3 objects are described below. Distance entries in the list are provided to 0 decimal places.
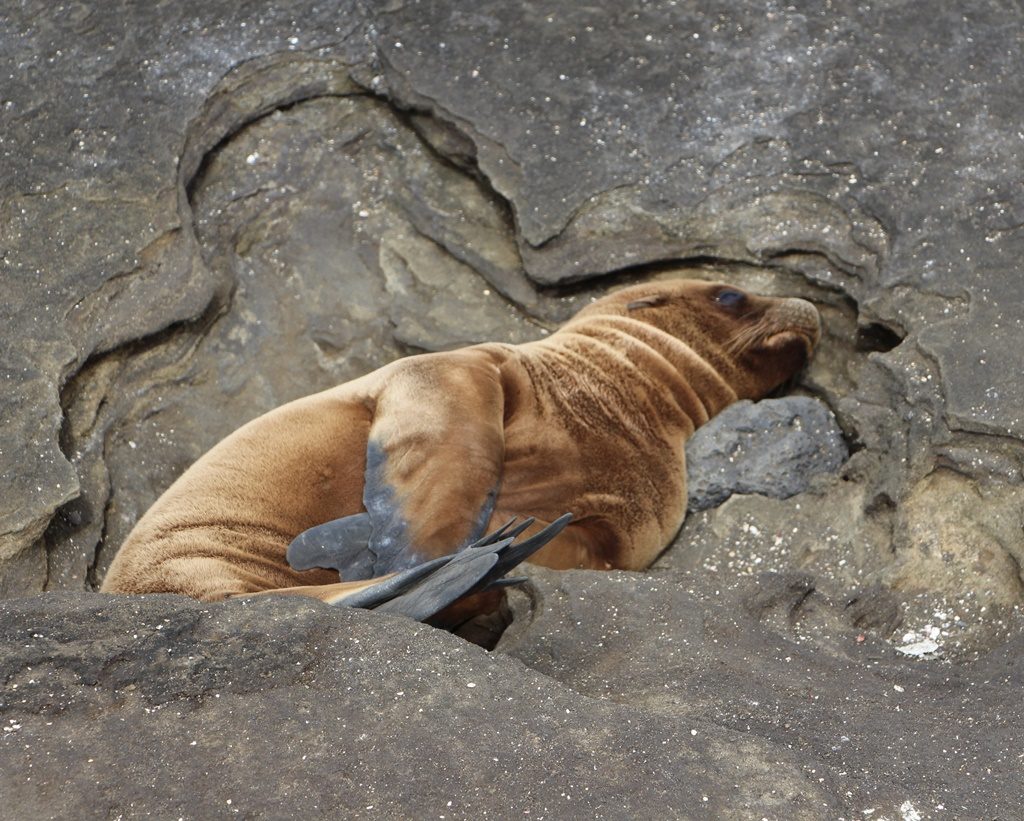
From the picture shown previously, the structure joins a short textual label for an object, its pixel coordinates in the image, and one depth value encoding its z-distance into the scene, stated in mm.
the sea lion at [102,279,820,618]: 8617
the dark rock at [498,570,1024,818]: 6316
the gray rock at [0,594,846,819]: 5719
